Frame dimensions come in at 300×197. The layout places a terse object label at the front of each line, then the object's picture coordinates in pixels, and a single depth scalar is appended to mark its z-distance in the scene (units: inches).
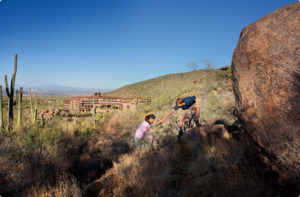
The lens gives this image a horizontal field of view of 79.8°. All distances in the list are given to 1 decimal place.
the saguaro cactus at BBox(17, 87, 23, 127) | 320.7
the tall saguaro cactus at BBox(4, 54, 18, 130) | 312.2
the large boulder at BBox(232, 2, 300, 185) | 97.1
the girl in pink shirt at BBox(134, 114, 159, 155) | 189.6
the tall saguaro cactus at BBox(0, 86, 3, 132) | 300.3
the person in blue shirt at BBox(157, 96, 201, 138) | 191.5
